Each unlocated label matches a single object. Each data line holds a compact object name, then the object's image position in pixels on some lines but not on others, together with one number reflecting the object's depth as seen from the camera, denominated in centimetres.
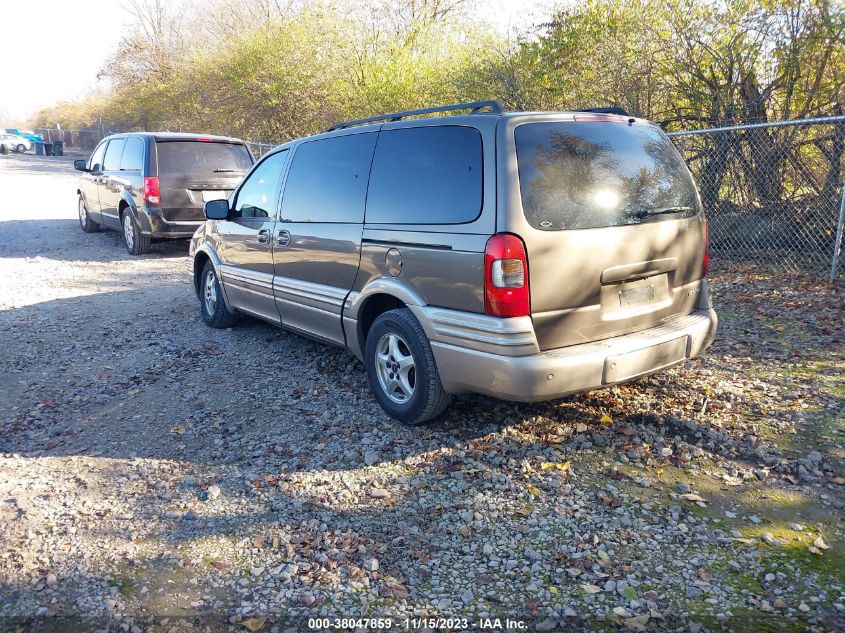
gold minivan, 355
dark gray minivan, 1023
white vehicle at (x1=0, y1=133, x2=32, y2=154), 4522
